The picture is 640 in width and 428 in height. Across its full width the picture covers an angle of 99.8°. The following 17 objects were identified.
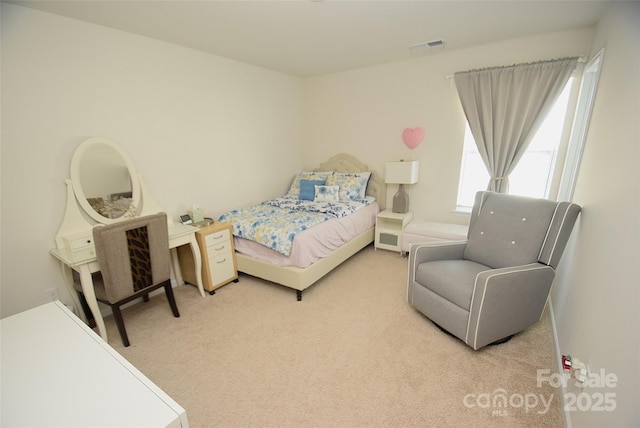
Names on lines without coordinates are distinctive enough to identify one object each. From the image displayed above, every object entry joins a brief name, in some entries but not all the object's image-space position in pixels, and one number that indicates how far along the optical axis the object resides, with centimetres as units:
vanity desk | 195
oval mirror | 214
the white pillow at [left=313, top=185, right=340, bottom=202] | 352
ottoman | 299
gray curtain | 257
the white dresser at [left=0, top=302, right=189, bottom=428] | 72
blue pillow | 365
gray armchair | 173
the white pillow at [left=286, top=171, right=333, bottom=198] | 392
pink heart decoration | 338
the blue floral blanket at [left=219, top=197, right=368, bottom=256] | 252
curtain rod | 242
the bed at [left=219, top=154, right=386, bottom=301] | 249
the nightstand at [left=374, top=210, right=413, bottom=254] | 343
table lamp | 333
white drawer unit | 260
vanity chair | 183
